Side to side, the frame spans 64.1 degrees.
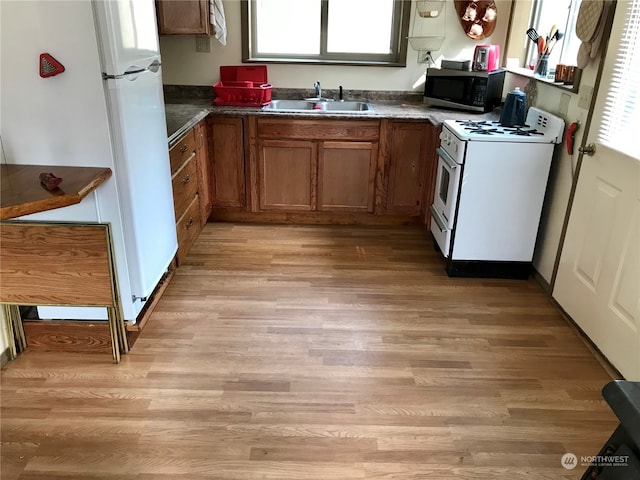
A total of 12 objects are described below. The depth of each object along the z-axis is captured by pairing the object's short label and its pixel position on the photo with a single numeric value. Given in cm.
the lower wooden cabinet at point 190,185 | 306
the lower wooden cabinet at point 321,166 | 371
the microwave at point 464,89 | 366
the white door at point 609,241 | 225
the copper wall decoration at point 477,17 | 390
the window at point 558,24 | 309
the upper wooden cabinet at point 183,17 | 359
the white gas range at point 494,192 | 293
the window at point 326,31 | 405
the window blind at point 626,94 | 227
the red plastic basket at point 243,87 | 383
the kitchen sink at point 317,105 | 407
